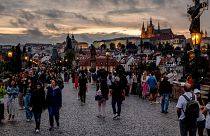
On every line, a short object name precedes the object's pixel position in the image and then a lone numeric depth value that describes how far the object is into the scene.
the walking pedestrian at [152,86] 15.72
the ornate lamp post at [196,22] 14.71
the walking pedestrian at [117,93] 11.96
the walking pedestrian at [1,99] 11.45
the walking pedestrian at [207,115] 7.10
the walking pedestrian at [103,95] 12.38
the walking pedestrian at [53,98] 10.14
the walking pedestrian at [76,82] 26.72
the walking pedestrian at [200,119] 7.54
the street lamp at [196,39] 15.37
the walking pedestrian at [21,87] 13.46
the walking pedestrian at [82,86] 16.23
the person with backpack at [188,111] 6.70
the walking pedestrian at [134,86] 21.16
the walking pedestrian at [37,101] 9.92
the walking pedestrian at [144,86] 18.04
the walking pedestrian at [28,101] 11.51
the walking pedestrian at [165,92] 13.22
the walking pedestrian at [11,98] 11.44
